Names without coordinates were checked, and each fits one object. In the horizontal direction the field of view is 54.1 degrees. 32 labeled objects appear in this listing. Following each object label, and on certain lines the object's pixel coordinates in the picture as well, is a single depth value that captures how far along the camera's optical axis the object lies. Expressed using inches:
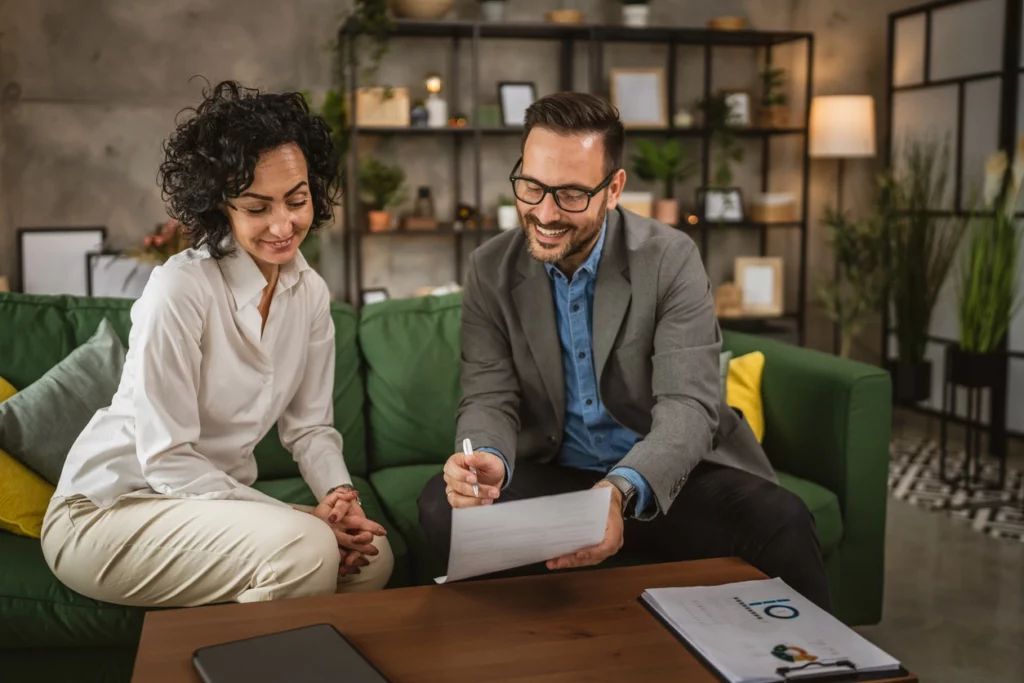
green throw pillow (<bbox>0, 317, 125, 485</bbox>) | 81.7
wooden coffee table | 51.6
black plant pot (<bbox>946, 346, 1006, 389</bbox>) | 150.4
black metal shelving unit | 191.8
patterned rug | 136.3
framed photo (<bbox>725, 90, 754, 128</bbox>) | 204.2
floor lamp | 196.4
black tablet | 49.3
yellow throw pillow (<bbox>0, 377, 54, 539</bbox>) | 79.7
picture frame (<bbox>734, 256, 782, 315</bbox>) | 210.5
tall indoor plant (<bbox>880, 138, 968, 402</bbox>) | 166.1
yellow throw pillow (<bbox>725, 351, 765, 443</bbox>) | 101.2
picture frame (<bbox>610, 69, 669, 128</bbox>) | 204.4
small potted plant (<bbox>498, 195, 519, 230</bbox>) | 194.2
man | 75.4
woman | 67.6
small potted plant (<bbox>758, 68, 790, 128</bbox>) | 203.8
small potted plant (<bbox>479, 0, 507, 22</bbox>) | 193.0
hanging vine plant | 181.9
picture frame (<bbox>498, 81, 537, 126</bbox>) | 200.7
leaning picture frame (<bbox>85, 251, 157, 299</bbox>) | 182.5
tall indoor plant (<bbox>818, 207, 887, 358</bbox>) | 185.6
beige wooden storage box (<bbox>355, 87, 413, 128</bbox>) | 186.2
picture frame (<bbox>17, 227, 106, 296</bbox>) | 184.2
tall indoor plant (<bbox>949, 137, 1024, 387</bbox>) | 147.9
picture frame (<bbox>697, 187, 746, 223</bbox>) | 205.0
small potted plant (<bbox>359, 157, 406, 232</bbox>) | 188.9
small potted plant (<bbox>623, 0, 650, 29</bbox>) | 199.2
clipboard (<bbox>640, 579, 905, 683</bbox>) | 51.4
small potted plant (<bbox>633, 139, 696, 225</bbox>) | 198.1
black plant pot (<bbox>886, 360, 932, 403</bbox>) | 171.3
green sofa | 73.4
